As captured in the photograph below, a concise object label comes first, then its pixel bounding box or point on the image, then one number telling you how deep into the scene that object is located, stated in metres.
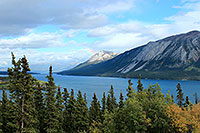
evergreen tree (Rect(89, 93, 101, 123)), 77.88
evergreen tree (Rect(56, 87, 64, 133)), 62.41
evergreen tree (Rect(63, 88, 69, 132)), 71.62
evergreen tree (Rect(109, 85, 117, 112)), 88.04
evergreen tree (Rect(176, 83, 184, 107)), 80.94
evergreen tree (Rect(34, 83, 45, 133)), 63.39
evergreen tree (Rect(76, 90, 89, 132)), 68.94
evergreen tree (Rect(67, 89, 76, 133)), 70.25
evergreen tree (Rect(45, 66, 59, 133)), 57.81
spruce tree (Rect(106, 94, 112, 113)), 86.11
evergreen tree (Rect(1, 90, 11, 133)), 54.67
